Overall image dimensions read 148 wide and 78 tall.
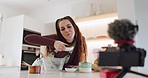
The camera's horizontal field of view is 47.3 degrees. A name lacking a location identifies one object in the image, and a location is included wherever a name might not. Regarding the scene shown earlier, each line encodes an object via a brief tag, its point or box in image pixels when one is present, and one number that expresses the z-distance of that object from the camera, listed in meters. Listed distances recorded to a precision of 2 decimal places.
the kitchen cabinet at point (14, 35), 3.60
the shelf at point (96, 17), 2.95
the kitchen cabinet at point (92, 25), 3.16
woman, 1.50
